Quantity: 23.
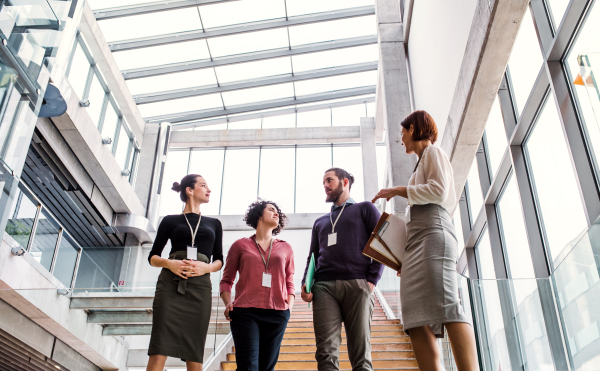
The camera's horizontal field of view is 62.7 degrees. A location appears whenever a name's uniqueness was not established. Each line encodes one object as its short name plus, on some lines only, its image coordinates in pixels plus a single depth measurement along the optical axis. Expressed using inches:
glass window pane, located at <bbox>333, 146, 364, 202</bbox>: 770.2
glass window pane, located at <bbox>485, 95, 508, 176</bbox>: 289.2
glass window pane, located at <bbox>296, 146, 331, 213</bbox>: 749.3
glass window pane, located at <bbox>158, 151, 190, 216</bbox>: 732.0
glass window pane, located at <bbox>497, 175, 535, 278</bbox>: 262.2
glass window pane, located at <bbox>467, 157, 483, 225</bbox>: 341.7
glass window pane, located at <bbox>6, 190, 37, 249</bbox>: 305.6
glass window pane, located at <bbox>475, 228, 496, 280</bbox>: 329.0
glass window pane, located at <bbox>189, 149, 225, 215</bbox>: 773.9
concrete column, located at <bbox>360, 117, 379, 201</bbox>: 724.0
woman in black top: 119.6
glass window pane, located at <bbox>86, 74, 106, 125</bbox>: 550.9
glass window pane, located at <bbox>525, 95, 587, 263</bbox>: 205.6
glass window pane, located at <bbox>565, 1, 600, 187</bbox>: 172.9
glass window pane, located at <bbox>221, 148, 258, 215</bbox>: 754.2
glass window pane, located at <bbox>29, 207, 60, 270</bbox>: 343.3
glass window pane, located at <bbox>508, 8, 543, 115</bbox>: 229.1
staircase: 217.0
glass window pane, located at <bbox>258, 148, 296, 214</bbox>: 762.2
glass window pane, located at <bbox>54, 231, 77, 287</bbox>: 363.9
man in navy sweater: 120.9
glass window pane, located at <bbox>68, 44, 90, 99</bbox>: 507.5
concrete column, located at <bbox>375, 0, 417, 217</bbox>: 360.2
